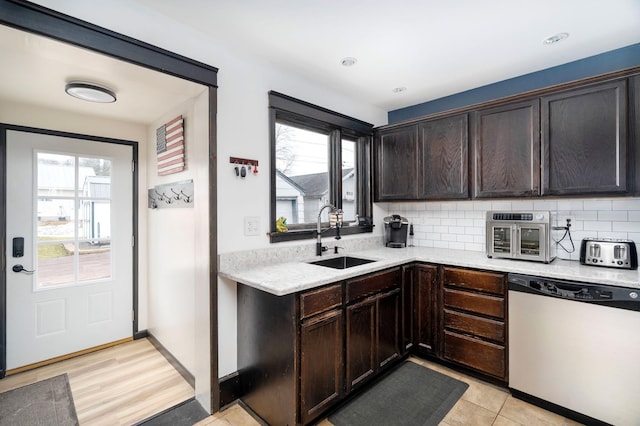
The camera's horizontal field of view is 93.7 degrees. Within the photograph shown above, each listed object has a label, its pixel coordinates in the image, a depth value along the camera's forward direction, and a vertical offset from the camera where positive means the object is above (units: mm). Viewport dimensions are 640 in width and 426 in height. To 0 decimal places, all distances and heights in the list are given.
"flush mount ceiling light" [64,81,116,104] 2225 +958
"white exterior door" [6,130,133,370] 2645 -275
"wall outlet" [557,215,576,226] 2588 -55
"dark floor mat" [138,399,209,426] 2021 -1393
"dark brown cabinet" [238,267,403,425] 1819 -892
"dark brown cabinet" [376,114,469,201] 2908 +563
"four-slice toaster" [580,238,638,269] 2158 -301
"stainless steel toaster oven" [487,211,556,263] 2373 -188
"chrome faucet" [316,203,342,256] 2738 -240
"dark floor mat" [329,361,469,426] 2023 -1379
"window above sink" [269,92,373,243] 2652 +506
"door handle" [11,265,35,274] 2616 -452
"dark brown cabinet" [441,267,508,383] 2334 -878
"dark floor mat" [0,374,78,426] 2043 -1378
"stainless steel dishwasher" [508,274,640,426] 1832 -899
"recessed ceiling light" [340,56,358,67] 2445 +1269
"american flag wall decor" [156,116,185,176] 2562 +635
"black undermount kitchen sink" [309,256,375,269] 2783 -449
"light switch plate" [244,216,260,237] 2324 -80
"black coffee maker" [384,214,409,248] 3369 -172
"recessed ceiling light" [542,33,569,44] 2123 +1260
